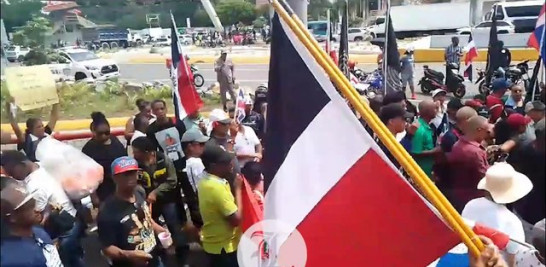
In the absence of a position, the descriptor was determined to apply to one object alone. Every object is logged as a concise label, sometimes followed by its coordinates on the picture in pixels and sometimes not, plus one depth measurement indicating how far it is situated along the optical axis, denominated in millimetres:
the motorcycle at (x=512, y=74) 11945
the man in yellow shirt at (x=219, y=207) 3865
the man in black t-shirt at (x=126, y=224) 3656
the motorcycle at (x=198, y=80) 17389
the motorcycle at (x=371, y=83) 11571
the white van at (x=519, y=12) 28547
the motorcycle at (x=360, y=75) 15990
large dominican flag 2541
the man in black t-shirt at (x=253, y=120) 7191
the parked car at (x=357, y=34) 32756
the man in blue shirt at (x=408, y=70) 14922
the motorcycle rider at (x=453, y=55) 15321
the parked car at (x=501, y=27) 25203
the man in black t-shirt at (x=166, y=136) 5652
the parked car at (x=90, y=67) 17344
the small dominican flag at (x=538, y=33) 5600
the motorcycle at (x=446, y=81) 14305
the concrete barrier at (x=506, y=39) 22469
